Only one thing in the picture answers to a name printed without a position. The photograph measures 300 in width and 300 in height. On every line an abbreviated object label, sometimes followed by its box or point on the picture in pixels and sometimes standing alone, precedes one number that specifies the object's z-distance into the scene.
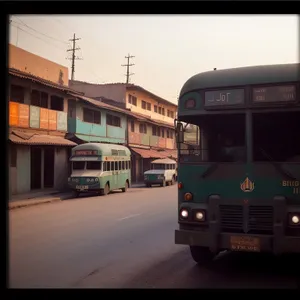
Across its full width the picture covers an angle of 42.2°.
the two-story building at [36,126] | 21.22
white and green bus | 21.69
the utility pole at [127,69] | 61.29
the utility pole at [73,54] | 51.01
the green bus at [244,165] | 5.62
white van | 31.61
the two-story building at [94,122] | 27.33
